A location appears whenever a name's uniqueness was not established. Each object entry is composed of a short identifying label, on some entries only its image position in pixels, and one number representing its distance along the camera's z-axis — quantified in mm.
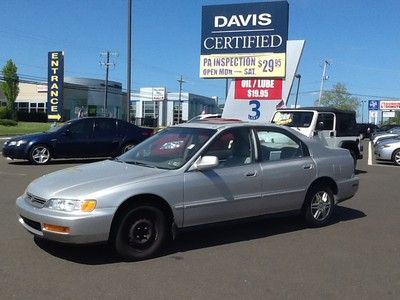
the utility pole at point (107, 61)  78675
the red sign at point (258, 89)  23250
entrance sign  38500
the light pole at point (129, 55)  23641
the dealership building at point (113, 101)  81312
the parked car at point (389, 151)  19844
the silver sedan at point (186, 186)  5535
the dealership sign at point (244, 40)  22594
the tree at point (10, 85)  70688
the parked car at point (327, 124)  14711
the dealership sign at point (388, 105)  110462
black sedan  15500
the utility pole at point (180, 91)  95344
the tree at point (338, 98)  96125
